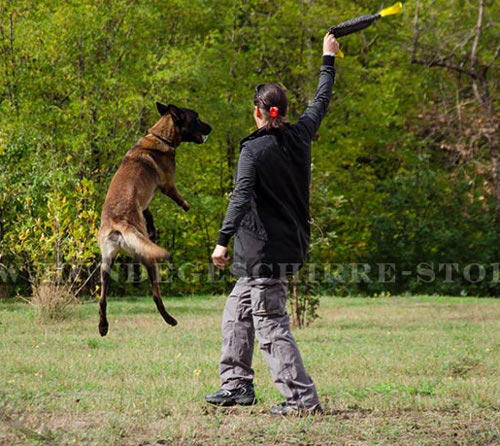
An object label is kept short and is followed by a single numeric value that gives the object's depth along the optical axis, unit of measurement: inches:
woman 469.1
